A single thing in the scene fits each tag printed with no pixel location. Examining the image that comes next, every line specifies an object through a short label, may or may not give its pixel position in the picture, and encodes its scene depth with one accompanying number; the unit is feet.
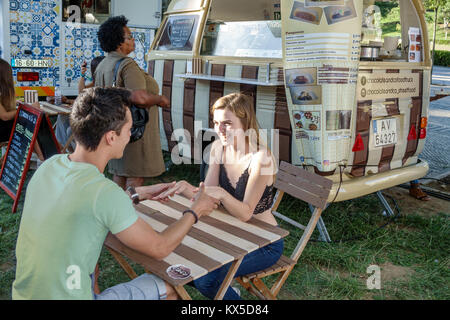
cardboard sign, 12.21
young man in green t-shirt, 5.47
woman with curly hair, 12.37
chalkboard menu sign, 14.35
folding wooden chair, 8.34
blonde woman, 7.88
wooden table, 6.28
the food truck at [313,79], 11.35
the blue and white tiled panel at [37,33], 21.61
